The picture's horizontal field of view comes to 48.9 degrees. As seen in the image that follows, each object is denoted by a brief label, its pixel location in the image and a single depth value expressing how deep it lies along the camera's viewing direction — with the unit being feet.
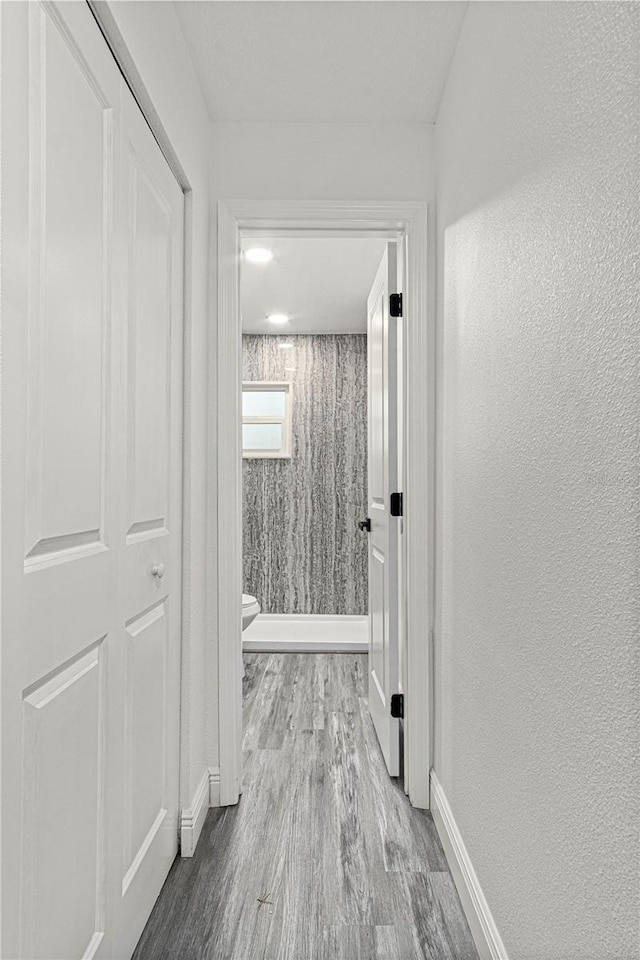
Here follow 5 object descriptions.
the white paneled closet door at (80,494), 3.45
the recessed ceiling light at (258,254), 12.36
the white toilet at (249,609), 13.60
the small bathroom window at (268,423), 18.84
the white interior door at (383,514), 9.35
